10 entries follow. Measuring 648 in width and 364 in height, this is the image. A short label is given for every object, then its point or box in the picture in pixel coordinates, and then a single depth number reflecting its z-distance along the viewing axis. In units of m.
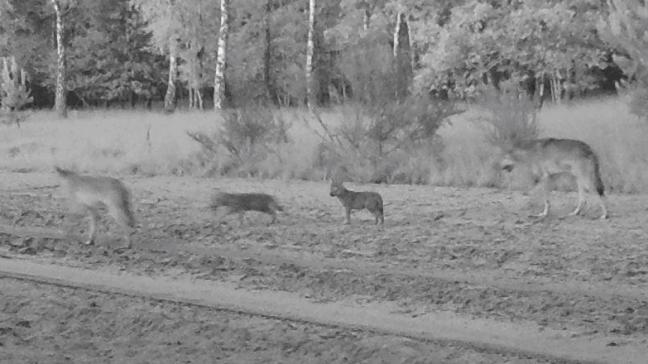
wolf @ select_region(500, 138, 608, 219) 13.80
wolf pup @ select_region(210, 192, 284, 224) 13.35
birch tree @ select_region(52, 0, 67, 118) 40.03
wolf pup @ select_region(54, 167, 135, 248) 11.45
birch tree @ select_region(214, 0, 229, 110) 34.00
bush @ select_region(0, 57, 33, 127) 35.50
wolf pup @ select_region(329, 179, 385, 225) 13.29
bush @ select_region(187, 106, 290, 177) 21.84
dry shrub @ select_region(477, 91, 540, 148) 19.41
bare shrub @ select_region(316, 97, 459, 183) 20.19
